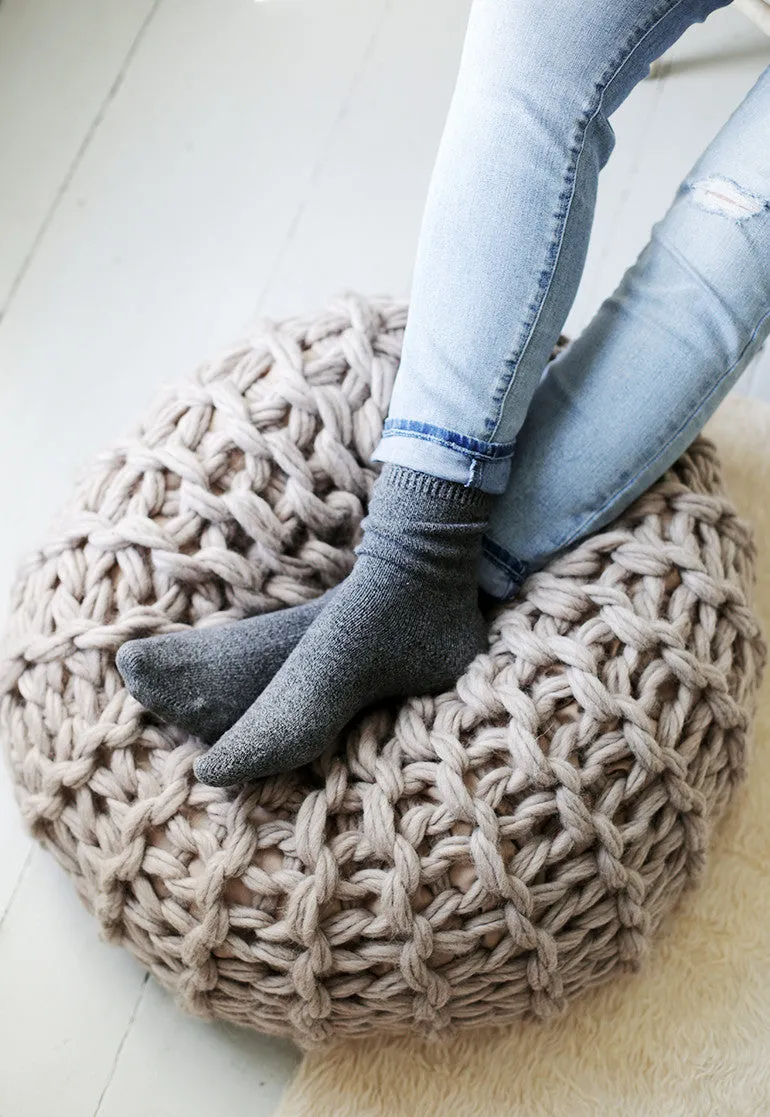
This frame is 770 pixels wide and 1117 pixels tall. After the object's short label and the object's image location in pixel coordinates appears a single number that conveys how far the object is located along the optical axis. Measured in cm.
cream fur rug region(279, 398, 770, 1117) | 81
